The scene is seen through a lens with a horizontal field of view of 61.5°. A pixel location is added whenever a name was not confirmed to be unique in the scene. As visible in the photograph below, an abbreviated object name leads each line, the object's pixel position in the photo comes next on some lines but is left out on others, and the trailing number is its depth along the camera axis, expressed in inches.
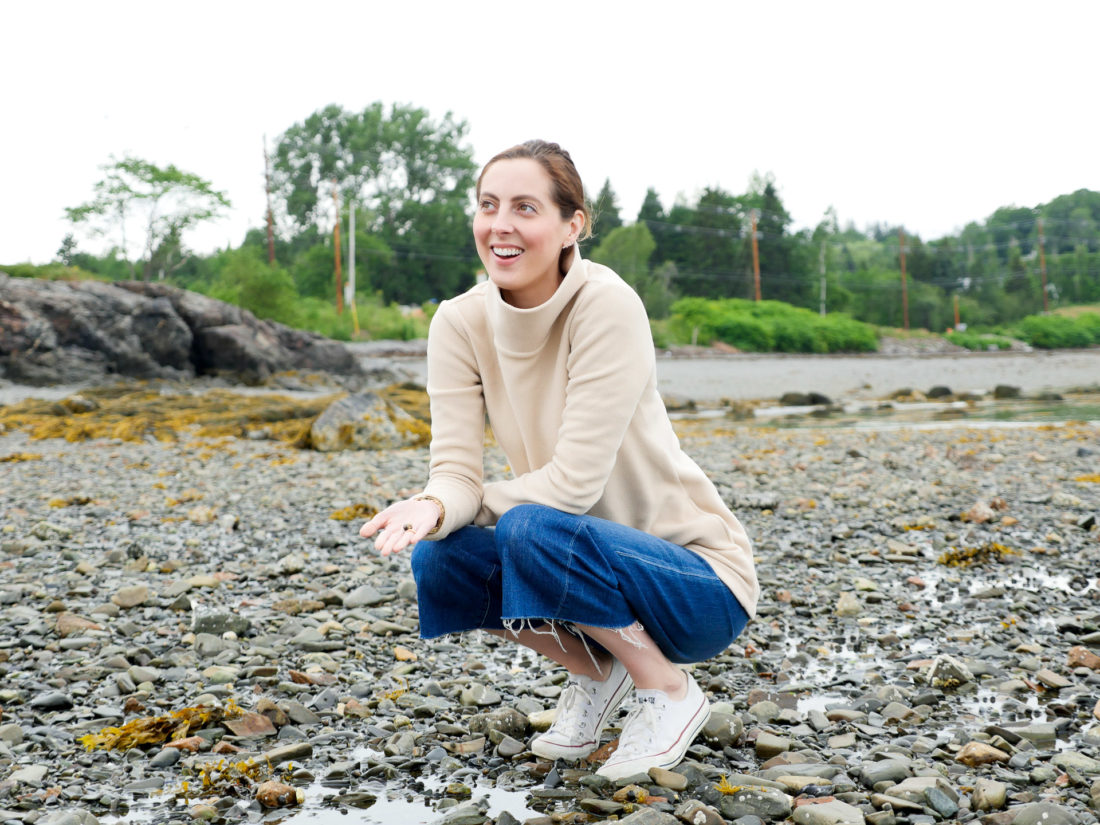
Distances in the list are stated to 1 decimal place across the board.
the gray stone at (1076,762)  89.3
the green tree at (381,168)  2034.9
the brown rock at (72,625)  140.0
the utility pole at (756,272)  2027.6
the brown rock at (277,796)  88.4
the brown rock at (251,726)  105.0
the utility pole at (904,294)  2105.3
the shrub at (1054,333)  1909.4
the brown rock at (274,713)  108.7
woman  87.7
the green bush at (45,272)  965.2
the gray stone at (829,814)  80.0
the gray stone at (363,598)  157.8
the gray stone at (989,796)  82.0
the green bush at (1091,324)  1940.2
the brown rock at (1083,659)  119.3
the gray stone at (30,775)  92.0
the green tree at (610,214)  2168.7
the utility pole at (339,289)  1502.7
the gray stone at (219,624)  141.3
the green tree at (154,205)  1611.7
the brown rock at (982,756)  91.9
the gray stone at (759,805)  83.1
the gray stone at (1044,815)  76.8
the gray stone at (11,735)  102.1
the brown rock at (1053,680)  113.1
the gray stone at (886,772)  88.8
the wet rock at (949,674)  115.3
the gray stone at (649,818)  79.0
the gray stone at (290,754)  97.9
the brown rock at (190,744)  100.8
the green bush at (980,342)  1839.3
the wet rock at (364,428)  417.4
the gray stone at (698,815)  80.7
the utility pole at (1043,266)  2340.1
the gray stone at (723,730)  100.7
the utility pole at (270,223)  1526.9
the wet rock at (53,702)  112.1
